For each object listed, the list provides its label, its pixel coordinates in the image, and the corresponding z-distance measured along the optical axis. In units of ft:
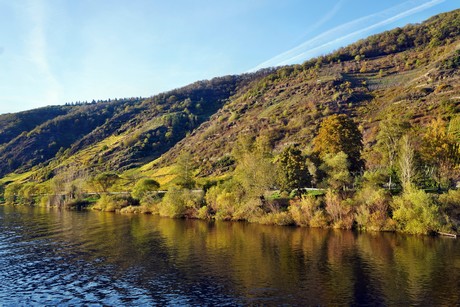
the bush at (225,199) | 258.57
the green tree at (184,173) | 341.41
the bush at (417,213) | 176.14
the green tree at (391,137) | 248.52
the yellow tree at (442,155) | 230.07
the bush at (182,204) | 283.18
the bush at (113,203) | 351.25
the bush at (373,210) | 192.95
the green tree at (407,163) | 210.34
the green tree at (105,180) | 425.28
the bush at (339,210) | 204.54
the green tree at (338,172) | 230.89
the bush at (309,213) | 212.02
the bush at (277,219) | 224.74
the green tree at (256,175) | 255.09
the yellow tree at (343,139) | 260.62
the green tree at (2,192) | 516.40
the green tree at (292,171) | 242.37
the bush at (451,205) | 177.87
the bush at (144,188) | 348.18
